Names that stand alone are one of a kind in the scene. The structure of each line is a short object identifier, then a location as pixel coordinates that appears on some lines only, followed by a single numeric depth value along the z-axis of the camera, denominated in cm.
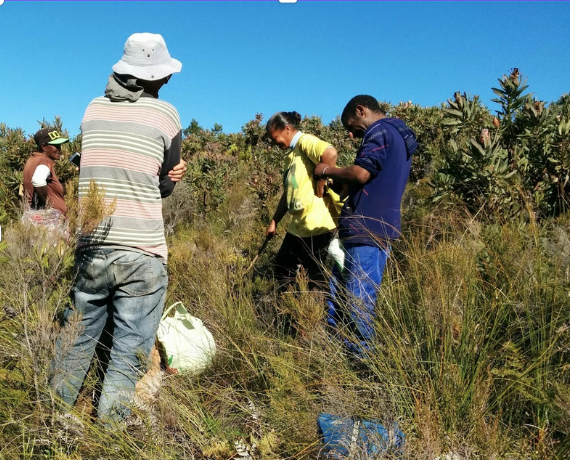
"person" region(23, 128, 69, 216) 567
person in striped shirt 253
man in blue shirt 329
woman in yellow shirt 404
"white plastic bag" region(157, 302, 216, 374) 320
